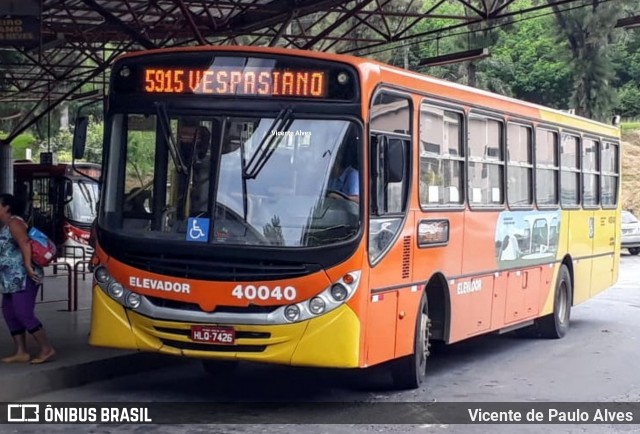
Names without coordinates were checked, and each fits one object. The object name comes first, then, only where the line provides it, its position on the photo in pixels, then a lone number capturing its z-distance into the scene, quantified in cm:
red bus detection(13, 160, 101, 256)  2889
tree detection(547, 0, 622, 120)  3791
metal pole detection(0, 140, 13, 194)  3155
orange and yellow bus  898
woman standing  1034
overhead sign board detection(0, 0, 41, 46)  1622
